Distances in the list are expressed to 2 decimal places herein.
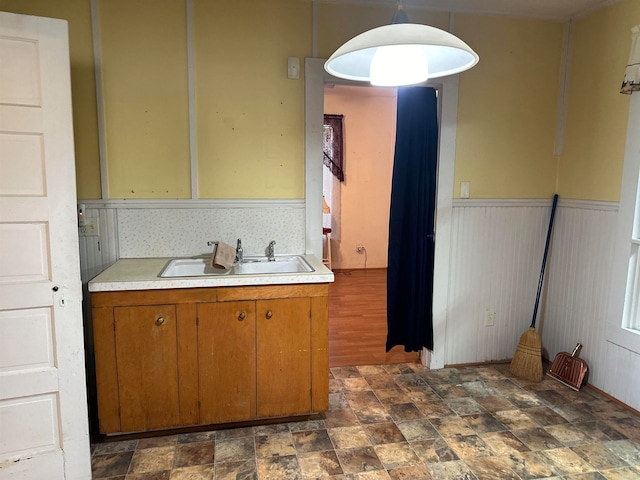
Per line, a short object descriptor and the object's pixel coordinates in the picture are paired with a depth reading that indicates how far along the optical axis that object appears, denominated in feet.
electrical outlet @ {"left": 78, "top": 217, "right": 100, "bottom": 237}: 8.43
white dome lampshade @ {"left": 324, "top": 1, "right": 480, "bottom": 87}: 4.55
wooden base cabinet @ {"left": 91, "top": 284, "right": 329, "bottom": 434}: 7.12
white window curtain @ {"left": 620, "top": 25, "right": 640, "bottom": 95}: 8.03
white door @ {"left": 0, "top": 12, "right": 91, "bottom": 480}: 5.60
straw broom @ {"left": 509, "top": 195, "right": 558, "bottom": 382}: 9.84
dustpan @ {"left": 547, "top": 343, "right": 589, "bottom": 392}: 9.48
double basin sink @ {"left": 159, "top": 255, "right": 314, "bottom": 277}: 8.41
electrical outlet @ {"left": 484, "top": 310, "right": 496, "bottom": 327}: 10.63
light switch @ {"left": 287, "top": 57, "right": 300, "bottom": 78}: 8.92
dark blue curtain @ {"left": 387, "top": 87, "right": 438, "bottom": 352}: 9.88
